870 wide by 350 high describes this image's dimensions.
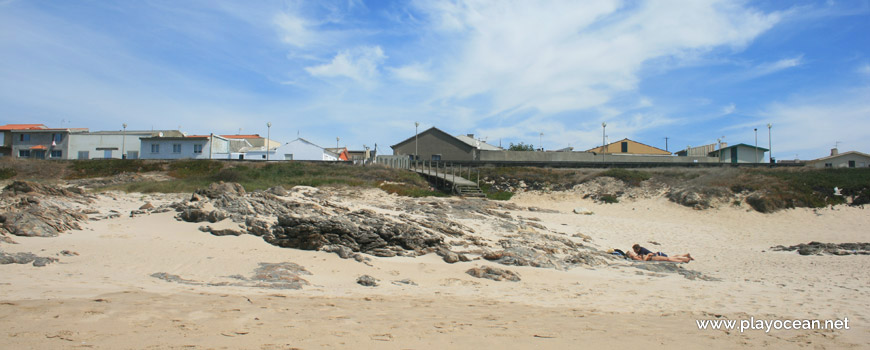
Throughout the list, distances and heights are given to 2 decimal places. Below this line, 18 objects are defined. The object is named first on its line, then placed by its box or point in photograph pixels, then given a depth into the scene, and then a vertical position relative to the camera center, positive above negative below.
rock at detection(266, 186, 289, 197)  17.56 -0.10
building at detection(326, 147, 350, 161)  61.56 +4.53
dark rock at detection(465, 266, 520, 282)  9.70 -1.71
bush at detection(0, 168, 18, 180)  30.84 +0.89
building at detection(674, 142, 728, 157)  52.10 +4.54
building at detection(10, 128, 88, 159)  51.28 +4.60
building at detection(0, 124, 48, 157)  53.26 +5.38
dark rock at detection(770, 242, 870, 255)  14.48 -1.76
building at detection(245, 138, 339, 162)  52.75 +3.96
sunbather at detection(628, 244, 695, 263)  12.82 -1.76
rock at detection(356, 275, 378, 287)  8.75 -1.67
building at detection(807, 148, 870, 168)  41.06 +2.71
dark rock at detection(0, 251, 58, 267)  8.00 -1.21
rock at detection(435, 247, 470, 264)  10.95 -1.53
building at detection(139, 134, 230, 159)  48.56 +4.10
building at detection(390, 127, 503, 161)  45.74 +4.07
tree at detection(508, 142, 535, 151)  72.01 +6.37
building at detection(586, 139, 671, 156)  54.94 +4.77
